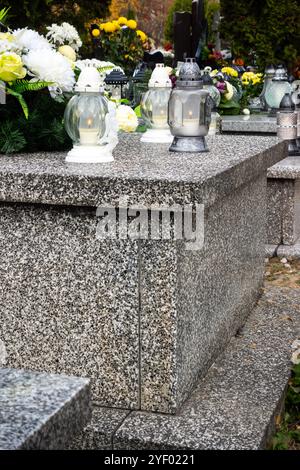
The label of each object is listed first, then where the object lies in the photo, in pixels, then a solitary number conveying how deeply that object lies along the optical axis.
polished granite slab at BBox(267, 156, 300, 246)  5.64
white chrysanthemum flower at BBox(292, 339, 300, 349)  3.58
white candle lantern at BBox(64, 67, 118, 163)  3.05
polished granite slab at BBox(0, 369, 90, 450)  1.54
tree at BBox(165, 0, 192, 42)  22.03
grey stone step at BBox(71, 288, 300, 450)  2.68
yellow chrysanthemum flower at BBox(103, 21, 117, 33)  8.48
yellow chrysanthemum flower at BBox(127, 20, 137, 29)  8.56
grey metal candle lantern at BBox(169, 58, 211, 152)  3.26
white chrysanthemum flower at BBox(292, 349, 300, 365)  3.41
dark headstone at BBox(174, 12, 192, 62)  6.96
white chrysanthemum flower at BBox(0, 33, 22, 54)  3.19
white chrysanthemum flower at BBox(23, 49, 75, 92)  3.22
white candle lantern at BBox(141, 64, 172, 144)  3.63
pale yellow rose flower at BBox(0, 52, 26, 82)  3.10
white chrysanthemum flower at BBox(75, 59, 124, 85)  3.53
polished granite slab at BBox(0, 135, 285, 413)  2.72
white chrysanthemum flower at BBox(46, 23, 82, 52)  3.97
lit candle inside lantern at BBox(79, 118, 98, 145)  3.05
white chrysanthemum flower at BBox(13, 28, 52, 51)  3.29
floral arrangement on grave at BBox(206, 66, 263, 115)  6.86
